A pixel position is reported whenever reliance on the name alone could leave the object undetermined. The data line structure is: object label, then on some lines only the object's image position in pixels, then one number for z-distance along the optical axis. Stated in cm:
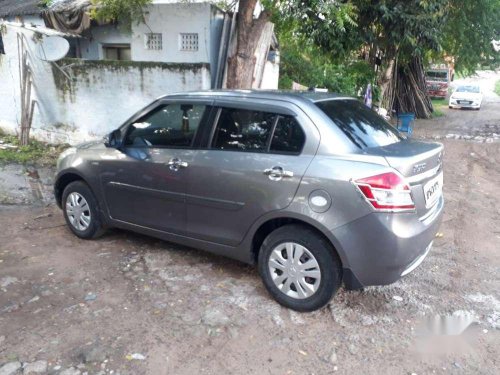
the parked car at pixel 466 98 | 2264
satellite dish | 853
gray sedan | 308
